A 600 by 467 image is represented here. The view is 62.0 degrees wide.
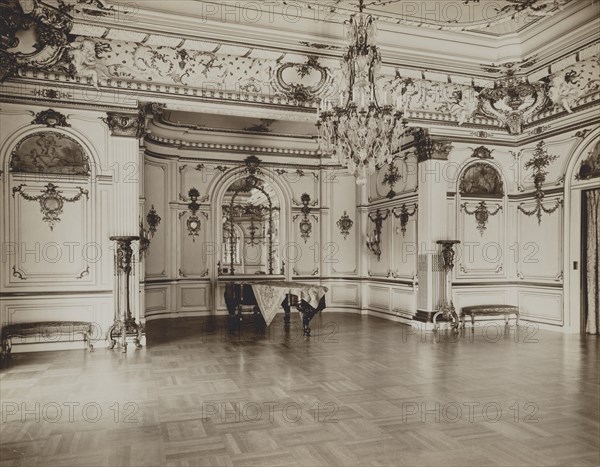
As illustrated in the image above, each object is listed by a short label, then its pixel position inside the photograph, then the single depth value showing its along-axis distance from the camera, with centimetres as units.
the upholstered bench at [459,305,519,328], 800
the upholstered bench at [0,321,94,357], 598
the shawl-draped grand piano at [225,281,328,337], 722
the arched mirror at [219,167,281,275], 1037
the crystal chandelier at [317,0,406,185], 545
